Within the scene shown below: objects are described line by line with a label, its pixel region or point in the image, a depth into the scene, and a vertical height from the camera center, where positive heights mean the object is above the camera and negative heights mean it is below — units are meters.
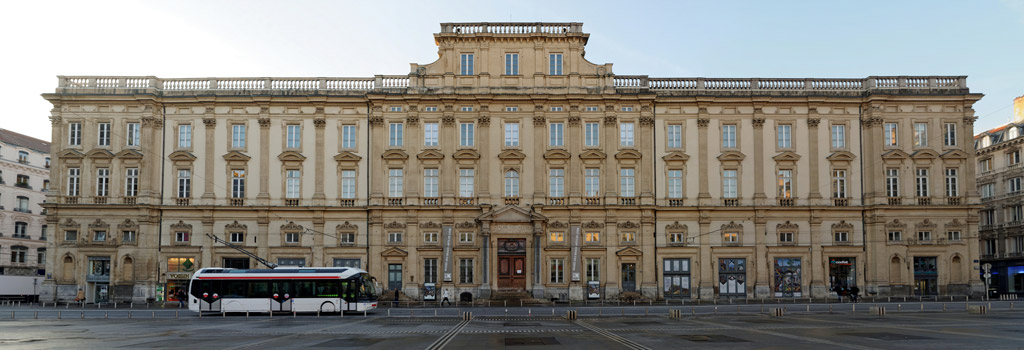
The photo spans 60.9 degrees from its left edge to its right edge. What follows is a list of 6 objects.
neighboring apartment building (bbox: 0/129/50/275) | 86.62 +4.82
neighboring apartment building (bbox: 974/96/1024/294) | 80.12 +4.50
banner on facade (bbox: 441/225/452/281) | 65.86 +0.06
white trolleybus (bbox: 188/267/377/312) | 52.03 -2.30
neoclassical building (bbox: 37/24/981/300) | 66.25 +5.60
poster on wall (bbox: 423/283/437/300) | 65.00 -3.03
